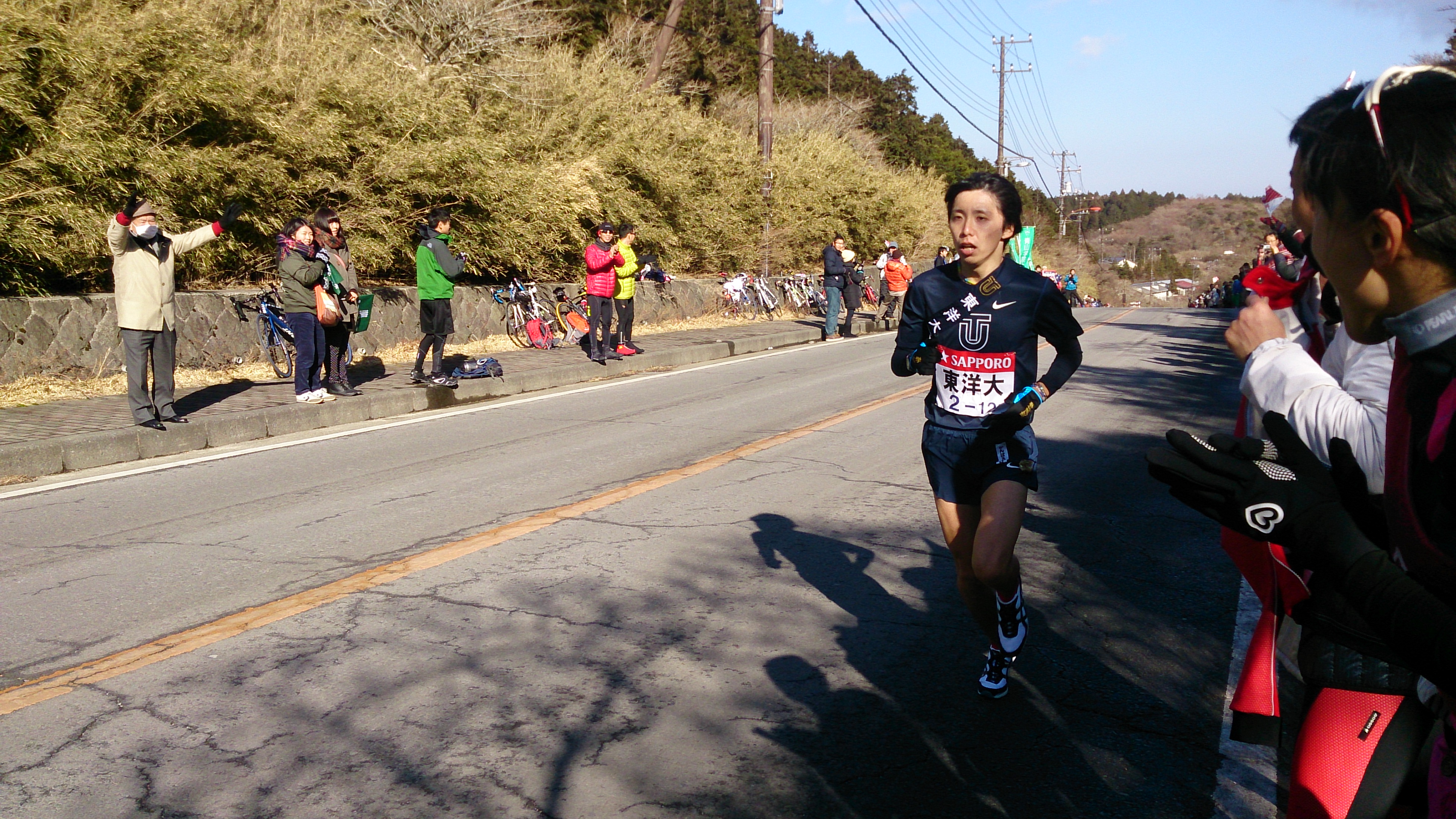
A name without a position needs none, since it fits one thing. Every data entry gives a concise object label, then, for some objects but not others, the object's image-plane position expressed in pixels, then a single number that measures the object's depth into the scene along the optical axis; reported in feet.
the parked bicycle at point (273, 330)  43.24
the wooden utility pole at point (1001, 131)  173.99
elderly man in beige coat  30.50
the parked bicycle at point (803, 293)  95.55
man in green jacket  41.91
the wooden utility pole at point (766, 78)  81.87
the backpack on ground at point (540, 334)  58.18
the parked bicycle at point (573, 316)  60.54
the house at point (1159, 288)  466.29
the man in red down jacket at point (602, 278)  51.19
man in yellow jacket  53.31
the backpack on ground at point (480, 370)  44.01
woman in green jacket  36.06
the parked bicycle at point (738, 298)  84.17
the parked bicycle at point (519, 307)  58.95
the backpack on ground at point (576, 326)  60.49
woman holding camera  38.83
